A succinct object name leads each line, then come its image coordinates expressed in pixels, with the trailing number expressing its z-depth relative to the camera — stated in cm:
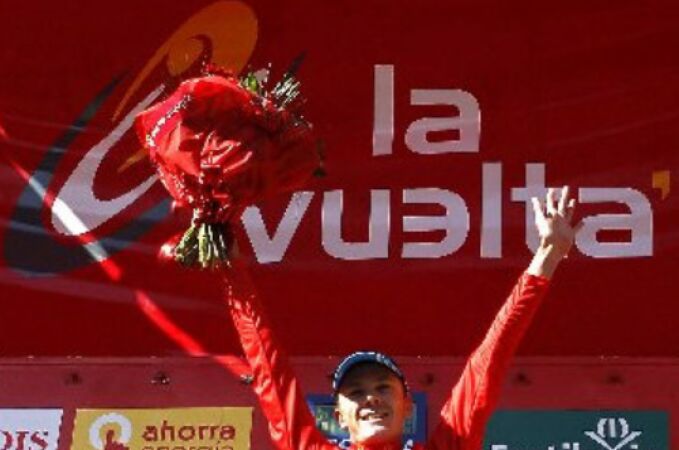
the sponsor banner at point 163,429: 816
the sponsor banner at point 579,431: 790
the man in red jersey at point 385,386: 552
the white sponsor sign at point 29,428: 824
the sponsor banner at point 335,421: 795
